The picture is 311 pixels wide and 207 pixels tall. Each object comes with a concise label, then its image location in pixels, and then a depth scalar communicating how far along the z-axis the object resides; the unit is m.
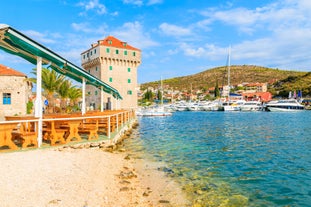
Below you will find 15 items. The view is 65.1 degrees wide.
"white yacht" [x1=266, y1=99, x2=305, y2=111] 69.19
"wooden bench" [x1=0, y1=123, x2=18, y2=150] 7.93
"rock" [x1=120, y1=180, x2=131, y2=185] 6.77
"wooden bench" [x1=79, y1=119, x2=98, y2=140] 10.79
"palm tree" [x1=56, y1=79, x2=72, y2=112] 29.94
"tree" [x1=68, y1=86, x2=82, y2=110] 32.96
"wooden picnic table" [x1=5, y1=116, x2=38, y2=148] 8.54
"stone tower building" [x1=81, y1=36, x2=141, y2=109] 47.03
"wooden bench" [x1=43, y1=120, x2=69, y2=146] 9.27
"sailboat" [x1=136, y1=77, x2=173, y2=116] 50.87
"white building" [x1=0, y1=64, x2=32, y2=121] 26.86
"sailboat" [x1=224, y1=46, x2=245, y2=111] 75.25
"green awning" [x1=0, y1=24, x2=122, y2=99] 7.41
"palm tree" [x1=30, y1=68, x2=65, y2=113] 26.35
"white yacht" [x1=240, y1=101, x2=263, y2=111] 75.56
